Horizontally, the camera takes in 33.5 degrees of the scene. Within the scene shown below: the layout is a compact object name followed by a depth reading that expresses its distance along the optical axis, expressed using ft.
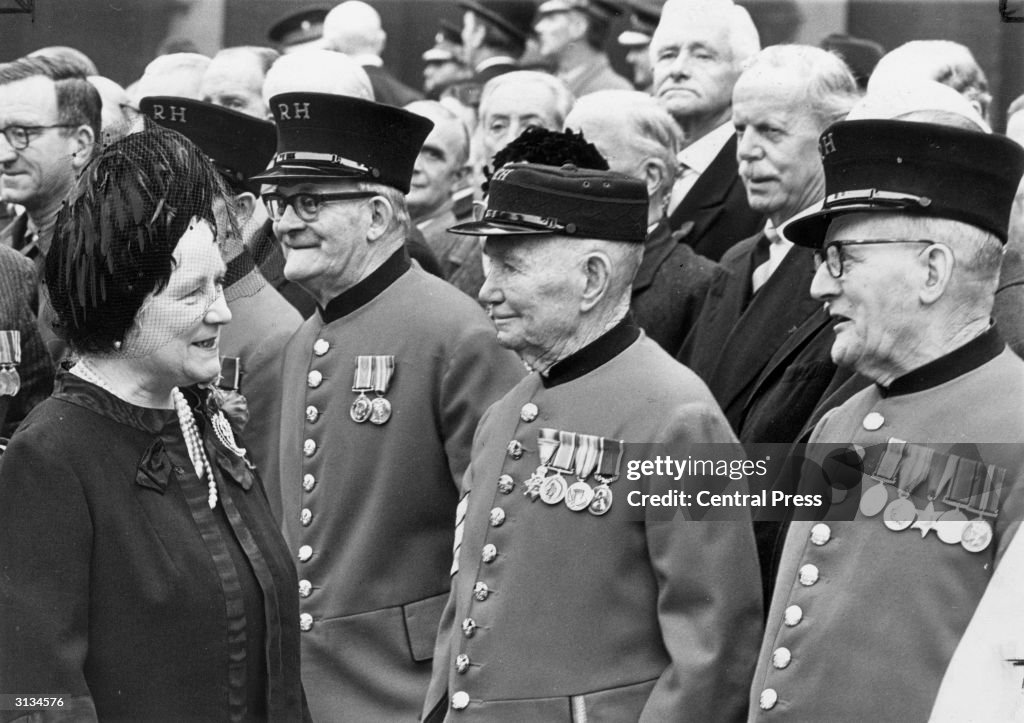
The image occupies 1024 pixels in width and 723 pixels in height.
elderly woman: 11.02
